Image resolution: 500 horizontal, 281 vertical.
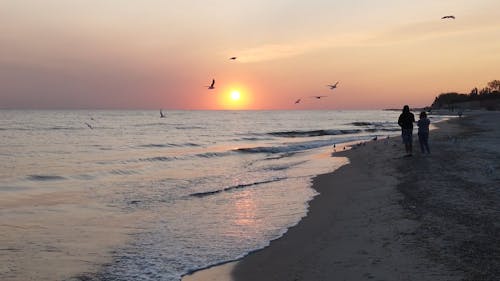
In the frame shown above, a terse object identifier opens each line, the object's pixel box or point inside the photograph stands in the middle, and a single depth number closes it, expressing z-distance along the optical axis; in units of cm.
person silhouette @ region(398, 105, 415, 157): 1948
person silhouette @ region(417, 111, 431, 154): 1966
